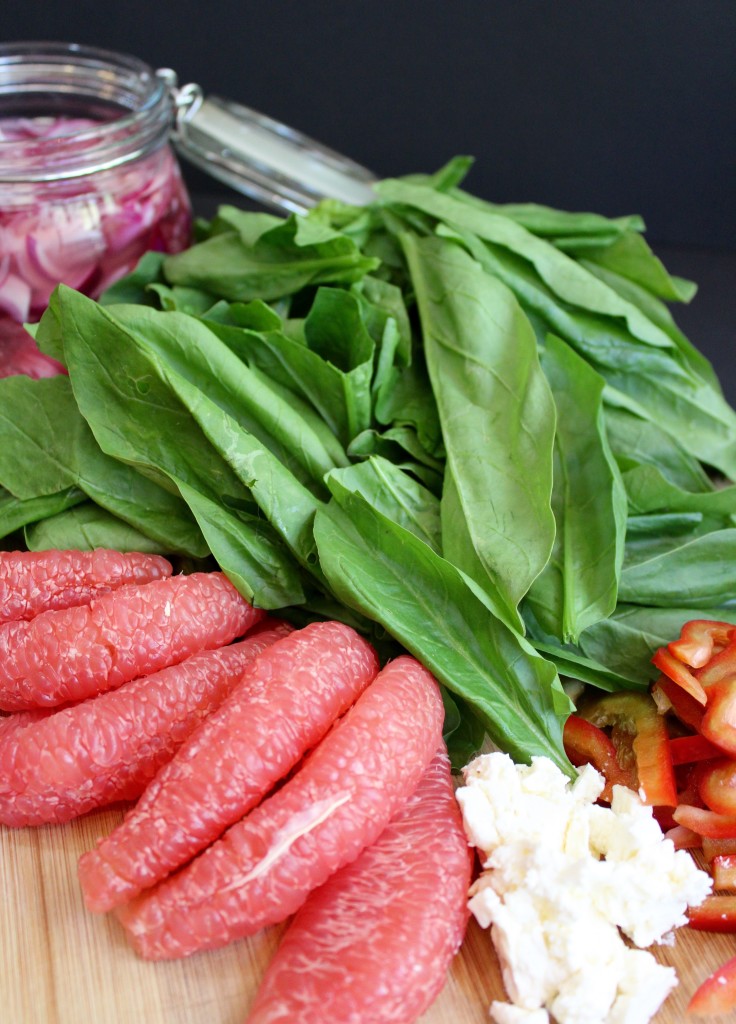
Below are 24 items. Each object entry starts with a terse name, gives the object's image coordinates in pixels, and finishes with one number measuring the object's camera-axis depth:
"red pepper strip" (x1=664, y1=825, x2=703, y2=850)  0.40
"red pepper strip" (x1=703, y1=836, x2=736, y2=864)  0.40
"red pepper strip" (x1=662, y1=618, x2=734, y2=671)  0.41
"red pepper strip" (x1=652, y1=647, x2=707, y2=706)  0.41
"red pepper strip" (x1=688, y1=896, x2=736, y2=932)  0.38
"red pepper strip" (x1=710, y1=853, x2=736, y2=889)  0.39
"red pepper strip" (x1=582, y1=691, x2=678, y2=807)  0.40
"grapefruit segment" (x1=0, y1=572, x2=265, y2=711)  0.40
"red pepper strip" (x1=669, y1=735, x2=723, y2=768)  0.41
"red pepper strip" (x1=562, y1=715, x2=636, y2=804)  0.41
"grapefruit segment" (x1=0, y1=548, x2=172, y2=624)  0.42
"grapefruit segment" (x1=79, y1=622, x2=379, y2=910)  0.37
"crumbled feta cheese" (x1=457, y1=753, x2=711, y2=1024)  0.36
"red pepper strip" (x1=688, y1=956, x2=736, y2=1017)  0.37
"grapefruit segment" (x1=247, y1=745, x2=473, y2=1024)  0.36
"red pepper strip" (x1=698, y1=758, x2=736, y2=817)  0.40
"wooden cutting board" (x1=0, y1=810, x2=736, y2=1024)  0.37
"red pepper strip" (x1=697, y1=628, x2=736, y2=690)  0.41
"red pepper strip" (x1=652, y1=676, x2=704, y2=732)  0.42
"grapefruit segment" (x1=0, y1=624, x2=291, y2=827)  0.38
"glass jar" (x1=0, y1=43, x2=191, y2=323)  0.48
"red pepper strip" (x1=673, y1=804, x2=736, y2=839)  0.40
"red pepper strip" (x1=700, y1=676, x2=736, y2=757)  0.40
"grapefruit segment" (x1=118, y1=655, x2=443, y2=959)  0.36
